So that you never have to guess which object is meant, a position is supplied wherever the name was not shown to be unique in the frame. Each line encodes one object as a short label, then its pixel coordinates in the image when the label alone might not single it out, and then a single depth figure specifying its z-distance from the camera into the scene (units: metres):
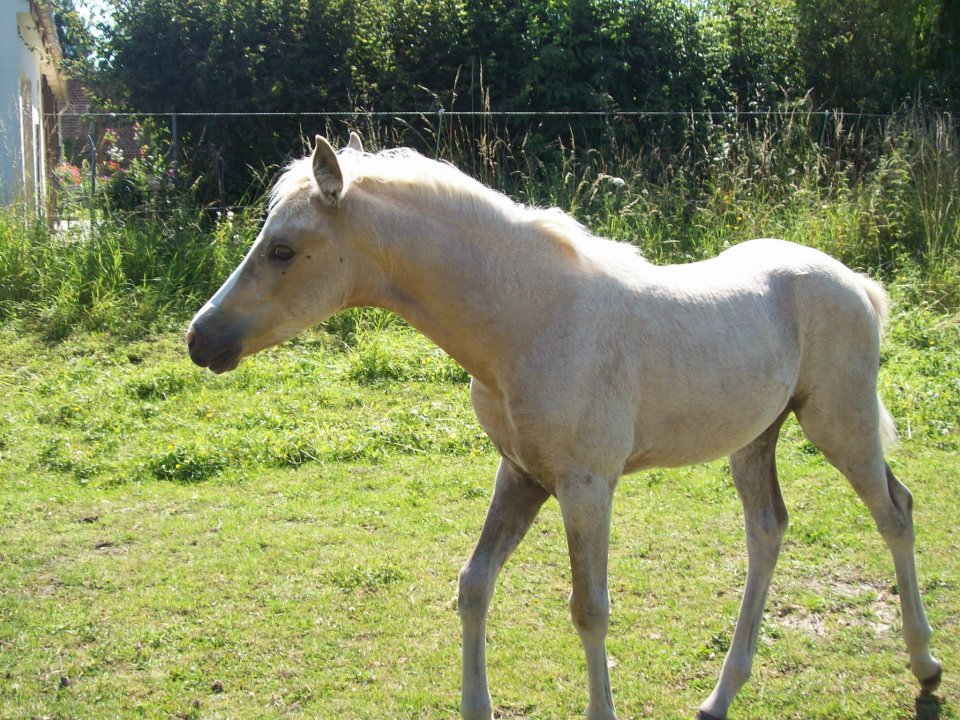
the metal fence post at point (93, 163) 10.08
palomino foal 3.18
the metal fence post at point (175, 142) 10.40
